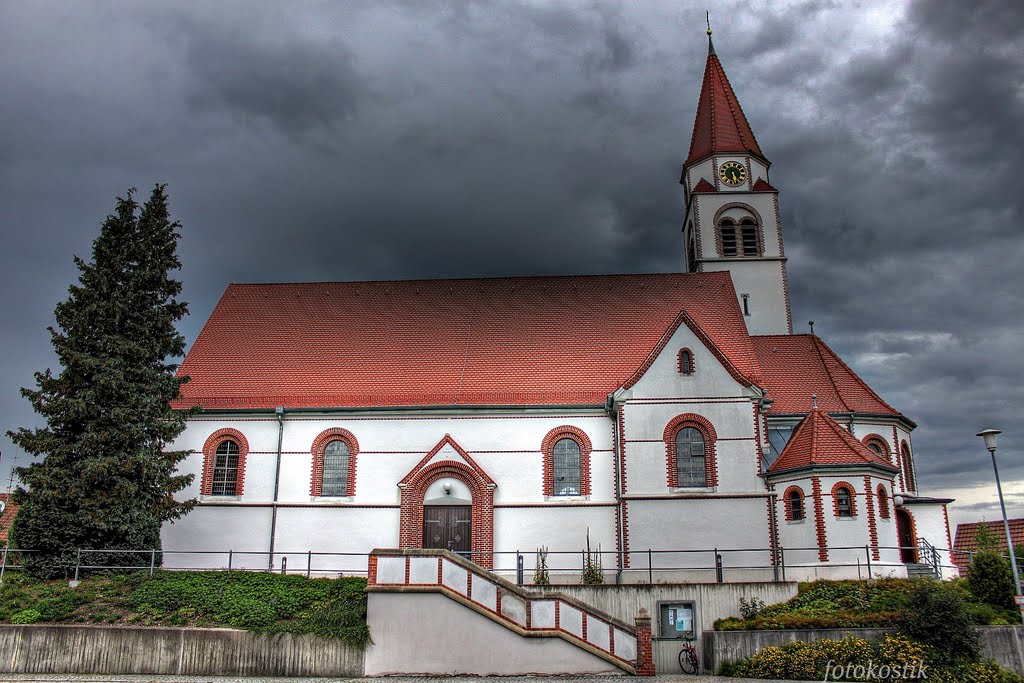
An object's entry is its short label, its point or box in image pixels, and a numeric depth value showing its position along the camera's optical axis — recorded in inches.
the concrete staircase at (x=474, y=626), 731.4
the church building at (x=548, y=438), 985.5
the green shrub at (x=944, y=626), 715.4
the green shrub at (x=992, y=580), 829.8
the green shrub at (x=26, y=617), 756.0
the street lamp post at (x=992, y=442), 781.9
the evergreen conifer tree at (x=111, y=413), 866.1
